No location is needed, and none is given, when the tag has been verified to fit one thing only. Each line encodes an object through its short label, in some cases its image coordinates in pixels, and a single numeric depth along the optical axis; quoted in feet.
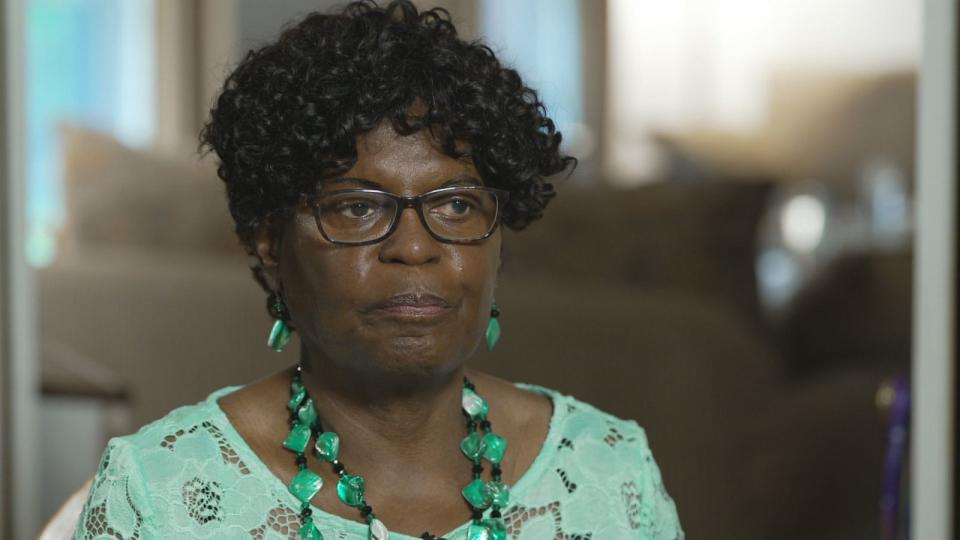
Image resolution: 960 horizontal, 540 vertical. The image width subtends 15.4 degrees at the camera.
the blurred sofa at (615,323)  10.76
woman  7.34
